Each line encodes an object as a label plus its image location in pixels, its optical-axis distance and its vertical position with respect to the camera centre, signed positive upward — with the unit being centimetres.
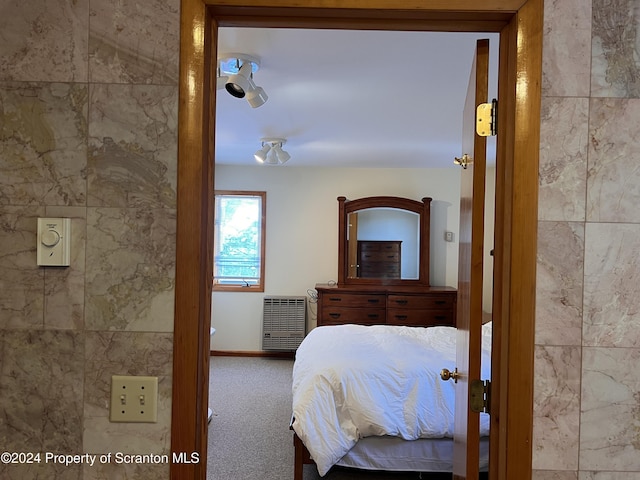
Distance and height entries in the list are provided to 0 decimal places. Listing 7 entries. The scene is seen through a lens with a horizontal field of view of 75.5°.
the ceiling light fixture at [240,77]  213 +89
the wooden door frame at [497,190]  98 +14
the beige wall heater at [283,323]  505 -93
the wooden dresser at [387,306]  466 -65
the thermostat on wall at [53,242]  100 +0
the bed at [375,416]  226 -93
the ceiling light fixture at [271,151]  385 +91
